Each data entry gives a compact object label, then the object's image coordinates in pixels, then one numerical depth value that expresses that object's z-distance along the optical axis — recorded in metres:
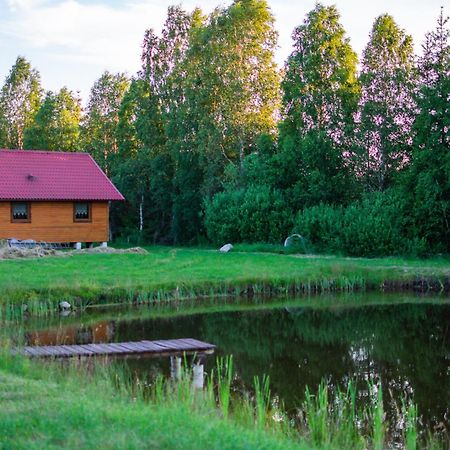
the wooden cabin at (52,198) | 31.09
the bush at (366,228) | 27.86
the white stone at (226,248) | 32.12
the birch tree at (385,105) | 30.75
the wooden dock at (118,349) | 10.88
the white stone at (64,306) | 17.53
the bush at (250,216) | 32.91
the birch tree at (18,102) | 51.44
